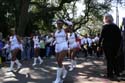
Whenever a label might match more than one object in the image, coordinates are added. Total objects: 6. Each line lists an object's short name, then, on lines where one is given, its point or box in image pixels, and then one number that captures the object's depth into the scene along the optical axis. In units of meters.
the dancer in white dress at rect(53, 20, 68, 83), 5.18
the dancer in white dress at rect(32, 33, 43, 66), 8.51
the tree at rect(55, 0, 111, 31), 23.46
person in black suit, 5.33
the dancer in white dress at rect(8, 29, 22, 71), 6.97
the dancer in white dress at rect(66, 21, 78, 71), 7.28
